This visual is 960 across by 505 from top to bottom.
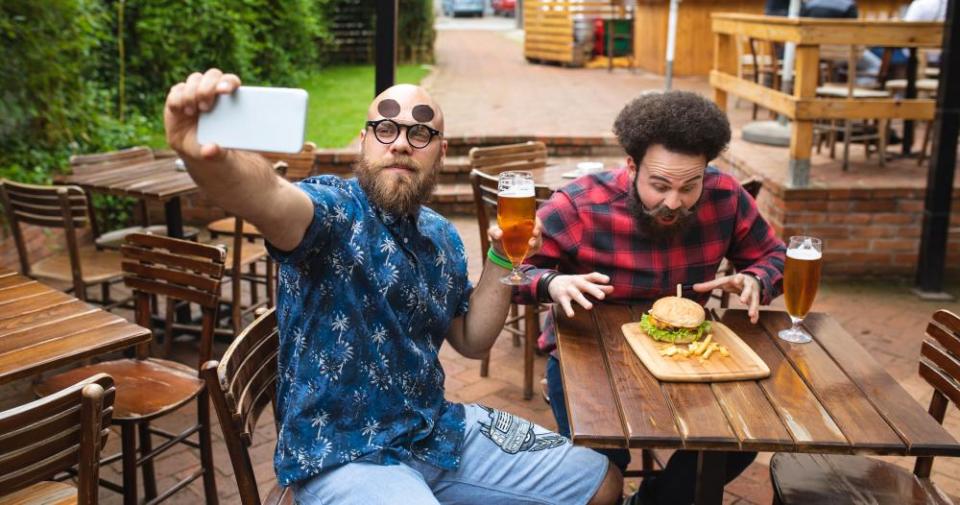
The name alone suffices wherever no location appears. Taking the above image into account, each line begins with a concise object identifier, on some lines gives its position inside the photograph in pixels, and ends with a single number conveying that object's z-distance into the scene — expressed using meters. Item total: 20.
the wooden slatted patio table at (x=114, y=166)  4.99
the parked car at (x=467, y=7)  36.94
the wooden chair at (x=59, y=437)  1.85
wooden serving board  2.08
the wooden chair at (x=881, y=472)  2.30
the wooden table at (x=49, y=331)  2.46
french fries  2.17
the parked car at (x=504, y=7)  36.25
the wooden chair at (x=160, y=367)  2.99
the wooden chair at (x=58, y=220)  4.21
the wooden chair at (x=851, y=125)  6.32
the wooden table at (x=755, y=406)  1.82
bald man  1.96
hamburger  2.23
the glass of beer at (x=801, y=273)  2.27
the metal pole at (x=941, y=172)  5.17
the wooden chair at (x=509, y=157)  4.99
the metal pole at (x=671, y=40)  10.16
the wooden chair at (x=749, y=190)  3.41
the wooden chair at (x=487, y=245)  4.09
